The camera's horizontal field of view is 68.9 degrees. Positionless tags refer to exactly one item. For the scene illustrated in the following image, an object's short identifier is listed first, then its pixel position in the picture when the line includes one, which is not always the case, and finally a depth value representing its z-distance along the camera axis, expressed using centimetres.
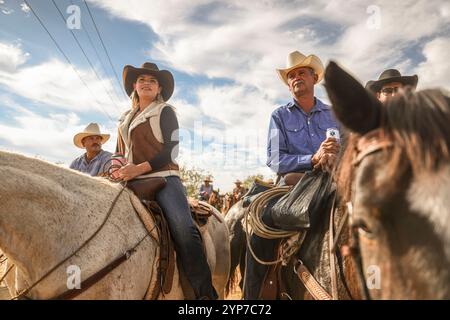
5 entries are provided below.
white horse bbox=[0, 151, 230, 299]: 232
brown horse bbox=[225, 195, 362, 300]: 216
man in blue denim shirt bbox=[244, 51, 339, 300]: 289
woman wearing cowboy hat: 323
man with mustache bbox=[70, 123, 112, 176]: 672
